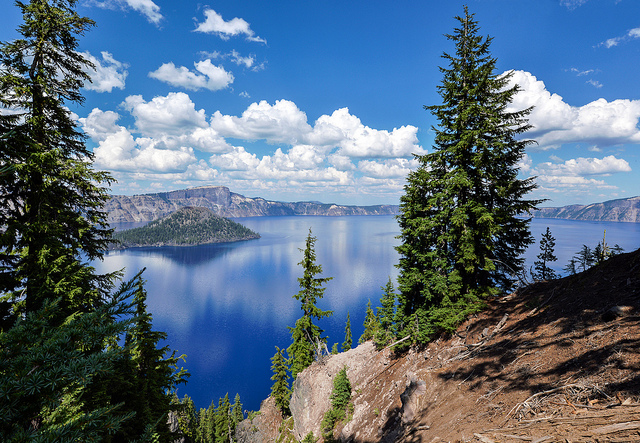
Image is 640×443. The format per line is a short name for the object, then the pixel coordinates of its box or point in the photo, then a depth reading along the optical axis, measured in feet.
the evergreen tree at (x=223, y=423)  113.60
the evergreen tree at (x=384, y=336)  65.15
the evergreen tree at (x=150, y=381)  35.86
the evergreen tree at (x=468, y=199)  45.52
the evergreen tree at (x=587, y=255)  104.91
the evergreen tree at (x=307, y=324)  76.43
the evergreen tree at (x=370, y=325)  123.38
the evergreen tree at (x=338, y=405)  55.52
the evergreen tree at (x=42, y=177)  27.68
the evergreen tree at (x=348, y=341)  136.46
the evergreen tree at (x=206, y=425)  124.98
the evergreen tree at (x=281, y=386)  99.40
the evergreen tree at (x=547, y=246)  98.22
